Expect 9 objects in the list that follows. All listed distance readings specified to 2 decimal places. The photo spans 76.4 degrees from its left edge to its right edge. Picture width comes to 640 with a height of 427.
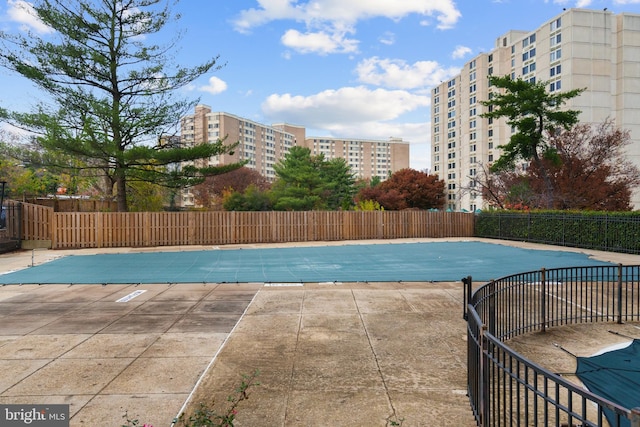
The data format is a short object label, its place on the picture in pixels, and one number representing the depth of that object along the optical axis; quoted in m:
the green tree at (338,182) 44.97
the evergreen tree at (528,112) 24.45
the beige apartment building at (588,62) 51.19
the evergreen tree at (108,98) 19.91
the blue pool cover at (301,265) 11.57
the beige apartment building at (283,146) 96.69
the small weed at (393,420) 3.59
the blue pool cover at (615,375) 4.25
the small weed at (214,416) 2.84
